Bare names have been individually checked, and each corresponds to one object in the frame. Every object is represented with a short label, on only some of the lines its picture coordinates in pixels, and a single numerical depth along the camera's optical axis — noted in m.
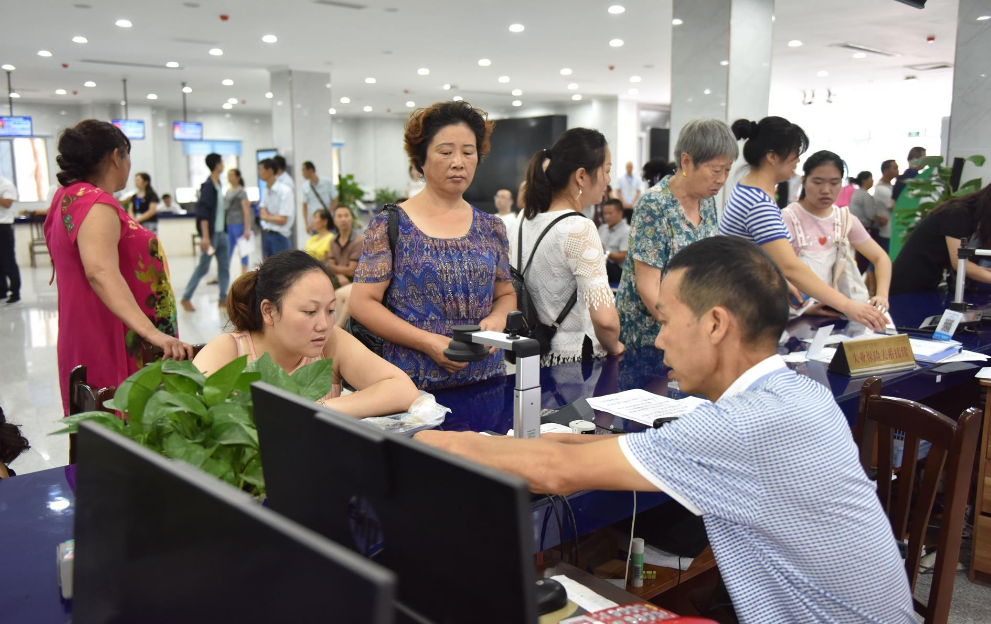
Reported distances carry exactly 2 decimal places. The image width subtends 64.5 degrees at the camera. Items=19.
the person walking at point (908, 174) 9.32
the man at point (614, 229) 7.29
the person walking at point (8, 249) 8.95
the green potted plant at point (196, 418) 1.23
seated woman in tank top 1.98
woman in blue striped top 3.02
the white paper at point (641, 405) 2.03
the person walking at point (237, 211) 9.69
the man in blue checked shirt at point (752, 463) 1.20
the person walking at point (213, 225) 9.16
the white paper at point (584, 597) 1.24
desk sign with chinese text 2.56
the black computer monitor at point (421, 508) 0.73
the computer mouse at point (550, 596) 1.20
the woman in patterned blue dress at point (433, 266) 2.36
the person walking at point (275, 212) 9.59
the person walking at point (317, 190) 10.45
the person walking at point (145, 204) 11.84
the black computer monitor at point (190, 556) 0.54
